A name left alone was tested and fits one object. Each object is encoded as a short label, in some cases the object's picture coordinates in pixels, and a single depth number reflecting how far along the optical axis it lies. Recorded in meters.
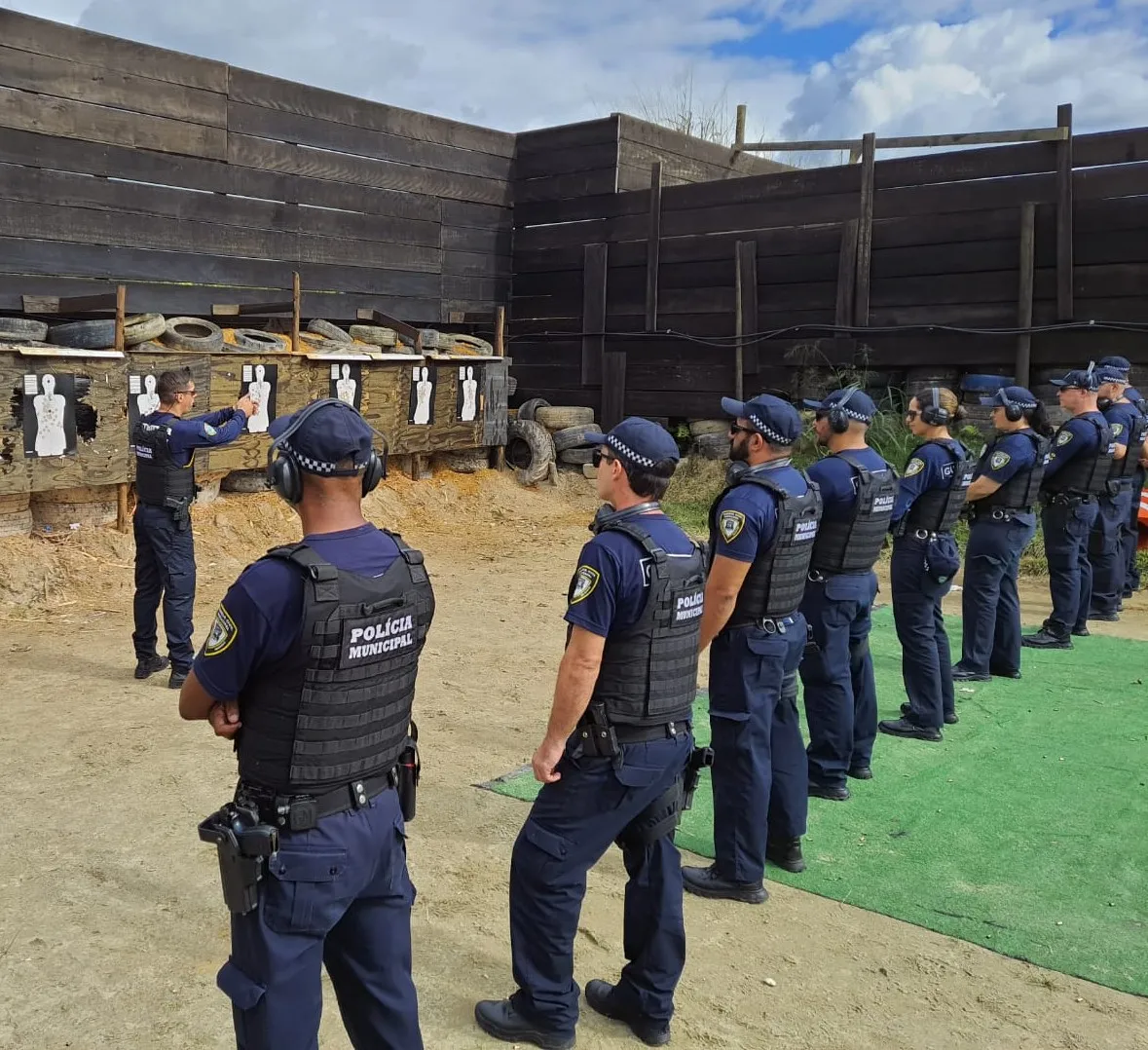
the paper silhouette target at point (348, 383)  13.50
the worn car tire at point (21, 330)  10.69
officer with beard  4.71
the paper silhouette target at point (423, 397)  14.78
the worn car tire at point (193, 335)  11.89
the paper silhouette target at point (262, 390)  12.35
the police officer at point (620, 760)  3.67
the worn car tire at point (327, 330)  14.32
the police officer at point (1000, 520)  7.87
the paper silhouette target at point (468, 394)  15.50
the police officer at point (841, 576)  5.70
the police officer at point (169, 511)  7.65
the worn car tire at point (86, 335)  10.92
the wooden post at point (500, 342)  15.98
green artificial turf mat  4.64
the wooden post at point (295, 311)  12.76
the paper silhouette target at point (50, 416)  10.15
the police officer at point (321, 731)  2.84
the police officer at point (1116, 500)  9.52
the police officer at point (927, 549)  6.78
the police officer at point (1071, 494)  8.98
